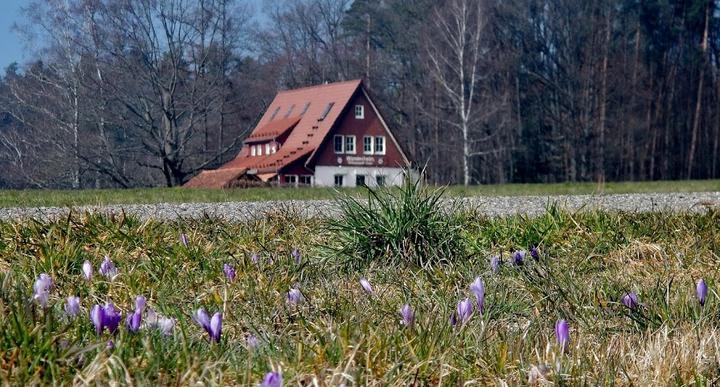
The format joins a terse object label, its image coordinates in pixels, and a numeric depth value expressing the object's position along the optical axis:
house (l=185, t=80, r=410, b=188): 80.25
